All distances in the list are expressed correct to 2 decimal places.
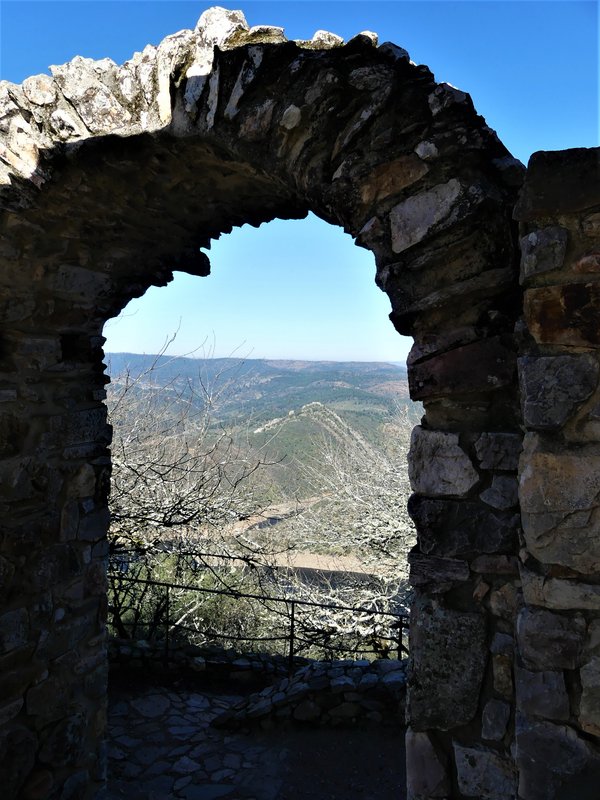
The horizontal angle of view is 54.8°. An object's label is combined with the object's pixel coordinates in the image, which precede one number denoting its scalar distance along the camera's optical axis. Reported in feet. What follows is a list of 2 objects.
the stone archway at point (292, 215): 5.10
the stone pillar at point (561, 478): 4.24
